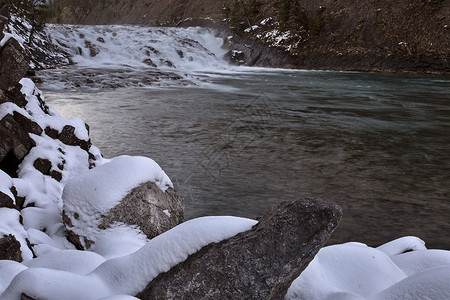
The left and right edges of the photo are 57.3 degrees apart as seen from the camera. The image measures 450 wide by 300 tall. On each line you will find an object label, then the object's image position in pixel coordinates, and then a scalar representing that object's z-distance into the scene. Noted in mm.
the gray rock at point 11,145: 4012
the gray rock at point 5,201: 3293
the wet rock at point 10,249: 2660
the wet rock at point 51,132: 4801
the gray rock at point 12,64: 4434
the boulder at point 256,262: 2082
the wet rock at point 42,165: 4262
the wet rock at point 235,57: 30500
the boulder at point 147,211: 3406
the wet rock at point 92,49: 23925
